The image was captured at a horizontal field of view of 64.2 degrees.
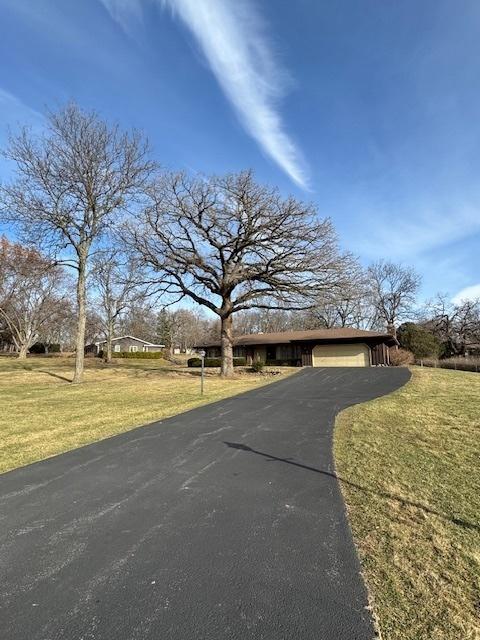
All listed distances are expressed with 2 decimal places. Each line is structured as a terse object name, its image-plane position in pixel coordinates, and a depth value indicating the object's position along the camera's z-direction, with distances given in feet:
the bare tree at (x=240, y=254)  70.13
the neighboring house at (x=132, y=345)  243.60
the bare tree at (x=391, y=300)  176.55
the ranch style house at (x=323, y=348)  109.60
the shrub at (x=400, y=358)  111.86
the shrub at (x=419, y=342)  134.82
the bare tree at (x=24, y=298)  123.24
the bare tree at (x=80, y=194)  63.41
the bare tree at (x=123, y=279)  72.54
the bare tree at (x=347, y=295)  74.18
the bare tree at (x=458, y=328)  158.11
